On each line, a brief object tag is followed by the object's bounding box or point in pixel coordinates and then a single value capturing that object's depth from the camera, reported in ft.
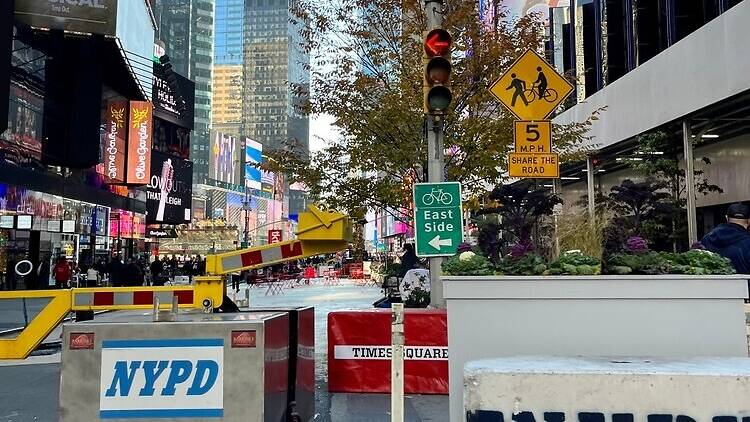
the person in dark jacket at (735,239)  21.35
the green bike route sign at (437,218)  22.86
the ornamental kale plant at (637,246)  15.52
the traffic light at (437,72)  22.99
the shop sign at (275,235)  145.36
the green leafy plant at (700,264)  14.67
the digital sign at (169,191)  202.90
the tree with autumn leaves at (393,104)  38.27
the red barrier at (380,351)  25.21
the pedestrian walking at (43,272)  93.76
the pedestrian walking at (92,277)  89.56
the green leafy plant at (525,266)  15.20
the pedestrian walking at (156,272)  114.59
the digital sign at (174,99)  201.09
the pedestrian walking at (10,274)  90.63
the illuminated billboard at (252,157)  474.49
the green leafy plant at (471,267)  15.65
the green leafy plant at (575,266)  14.90
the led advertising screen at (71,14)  97.71
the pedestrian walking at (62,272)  85.35
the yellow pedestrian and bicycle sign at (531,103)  23.66
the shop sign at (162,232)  234.99
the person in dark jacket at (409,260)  53.26
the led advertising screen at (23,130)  90.74
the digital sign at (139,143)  138.72
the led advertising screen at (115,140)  137.08
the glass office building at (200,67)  561.02
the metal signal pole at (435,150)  25.53
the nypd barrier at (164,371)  14.03
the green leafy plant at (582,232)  18.39
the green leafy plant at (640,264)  14.90
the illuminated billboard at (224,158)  473.26
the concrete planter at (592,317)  14.12
